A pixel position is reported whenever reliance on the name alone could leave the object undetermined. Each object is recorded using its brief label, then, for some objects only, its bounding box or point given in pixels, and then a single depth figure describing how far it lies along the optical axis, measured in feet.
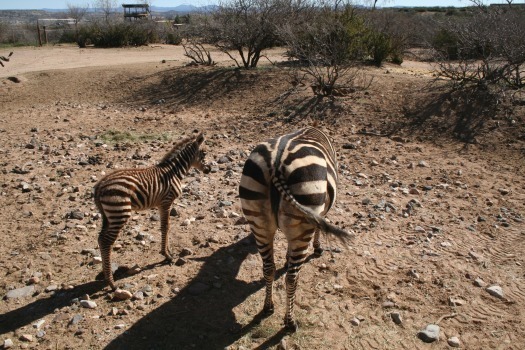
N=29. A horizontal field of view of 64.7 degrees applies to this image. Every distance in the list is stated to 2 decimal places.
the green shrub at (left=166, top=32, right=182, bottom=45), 90.89
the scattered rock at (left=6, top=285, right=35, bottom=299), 14.60
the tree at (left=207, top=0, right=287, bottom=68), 46.16
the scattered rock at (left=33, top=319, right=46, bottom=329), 13.29
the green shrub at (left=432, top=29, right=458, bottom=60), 59.62
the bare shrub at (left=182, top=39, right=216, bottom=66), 50.80
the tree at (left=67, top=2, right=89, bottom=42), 138.05
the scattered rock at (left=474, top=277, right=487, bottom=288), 15.62
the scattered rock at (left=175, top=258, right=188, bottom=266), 16.79
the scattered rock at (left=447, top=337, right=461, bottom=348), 12.99
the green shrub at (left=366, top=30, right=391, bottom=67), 50.55
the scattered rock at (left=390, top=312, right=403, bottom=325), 13.87
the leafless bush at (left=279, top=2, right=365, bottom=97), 37.45
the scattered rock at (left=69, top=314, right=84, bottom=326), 13.48
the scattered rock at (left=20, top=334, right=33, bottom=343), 12.73
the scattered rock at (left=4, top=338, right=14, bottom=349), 12.41
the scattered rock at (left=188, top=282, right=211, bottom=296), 15.15
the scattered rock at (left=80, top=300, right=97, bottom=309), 14.17
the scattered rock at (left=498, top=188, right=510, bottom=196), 23.09
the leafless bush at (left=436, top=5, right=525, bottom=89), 33.55
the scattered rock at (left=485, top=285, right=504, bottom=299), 15.05
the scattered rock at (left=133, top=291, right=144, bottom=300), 14.78
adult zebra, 12.26
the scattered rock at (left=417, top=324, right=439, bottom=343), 13.12
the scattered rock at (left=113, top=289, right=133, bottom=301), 14.56
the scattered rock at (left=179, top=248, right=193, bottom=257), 17.47
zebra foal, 14.52
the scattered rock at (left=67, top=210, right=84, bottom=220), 19.77
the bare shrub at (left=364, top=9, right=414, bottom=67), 50.67
